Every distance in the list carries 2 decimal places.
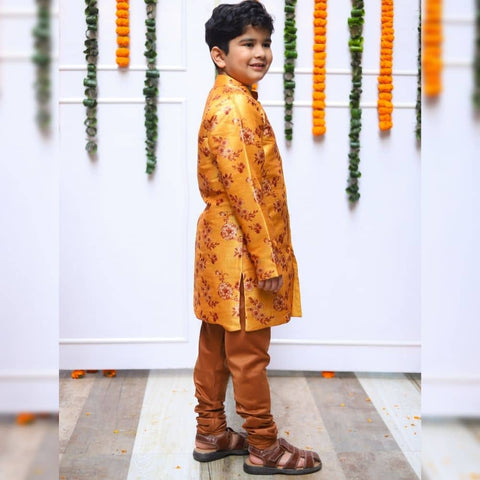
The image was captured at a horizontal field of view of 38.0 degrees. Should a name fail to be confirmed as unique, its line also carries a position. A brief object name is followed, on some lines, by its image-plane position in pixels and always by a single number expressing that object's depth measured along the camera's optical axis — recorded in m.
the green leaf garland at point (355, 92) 2.80
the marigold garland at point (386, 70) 2.80
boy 1.86
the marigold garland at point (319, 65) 2.80
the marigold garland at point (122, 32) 2.80
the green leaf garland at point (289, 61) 2.79
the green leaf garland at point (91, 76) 2.80
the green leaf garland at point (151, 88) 2.82
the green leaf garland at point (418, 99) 2.83
